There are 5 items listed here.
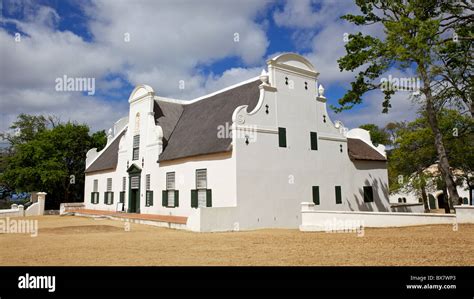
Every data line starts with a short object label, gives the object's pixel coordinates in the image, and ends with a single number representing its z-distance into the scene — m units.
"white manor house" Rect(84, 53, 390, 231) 18.16
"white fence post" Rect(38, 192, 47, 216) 30.73
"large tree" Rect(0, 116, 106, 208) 31.98
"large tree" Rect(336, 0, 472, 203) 15.38
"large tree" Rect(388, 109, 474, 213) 26.39
